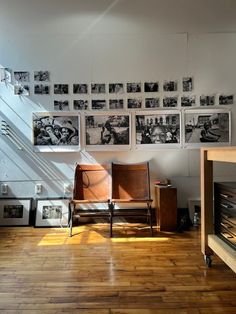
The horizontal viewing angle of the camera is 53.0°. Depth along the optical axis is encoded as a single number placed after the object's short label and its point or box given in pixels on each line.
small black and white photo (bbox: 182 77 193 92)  3.20
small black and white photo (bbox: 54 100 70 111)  3.22
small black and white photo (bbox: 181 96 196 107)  3.22
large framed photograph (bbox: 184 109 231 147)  3.21
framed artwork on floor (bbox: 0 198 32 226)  3.12
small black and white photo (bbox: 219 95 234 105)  3.21
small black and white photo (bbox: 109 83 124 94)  3.20
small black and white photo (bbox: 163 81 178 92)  3.20
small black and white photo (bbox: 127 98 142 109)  3.22
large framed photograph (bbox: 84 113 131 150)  3.21
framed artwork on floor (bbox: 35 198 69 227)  3.09
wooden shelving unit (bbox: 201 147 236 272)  1.95
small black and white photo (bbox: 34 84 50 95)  3.20
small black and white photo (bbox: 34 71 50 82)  3.19
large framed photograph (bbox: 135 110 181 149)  3.22
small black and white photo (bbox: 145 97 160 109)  3.22
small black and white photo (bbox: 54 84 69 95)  3.20
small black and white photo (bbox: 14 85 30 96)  3.20
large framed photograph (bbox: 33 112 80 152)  3.21
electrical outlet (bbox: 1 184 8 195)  3.21
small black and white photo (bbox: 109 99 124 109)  3.22
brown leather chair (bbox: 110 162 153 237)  3.04
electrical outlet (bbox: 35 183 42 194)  3.21
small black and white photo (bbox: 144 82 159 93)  3.20
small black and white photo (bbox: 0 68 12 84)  3.19
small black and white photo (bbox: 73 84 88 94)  3.20
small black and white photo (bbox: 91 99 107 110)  3.22
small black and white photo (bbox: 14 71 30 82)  3.19
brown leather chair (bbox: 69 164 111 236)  3.07
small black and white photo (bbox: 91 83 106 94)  3.20
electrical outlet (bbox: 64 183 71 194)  3.22
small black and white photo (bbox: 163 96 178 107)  3.22
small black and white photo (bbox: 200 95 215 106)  3.21
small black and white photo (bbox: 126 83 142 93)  3.20
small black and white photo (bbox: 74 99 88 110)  3.22
